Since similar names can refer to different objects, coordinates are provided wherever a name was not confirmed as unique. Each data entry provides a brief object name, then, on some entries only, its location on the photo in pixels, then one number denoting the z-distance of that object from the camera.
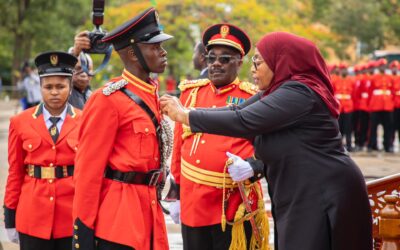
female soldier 8.31
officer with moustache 8.39
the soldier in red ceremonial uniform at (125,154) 6.80
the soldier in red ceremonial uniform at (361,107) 28.00
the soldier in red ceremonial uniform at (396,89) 27.37
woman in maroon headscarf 6.42
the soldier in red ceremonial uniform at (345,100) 27.73
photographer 10.09
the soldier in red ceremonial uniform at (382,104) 27.14
